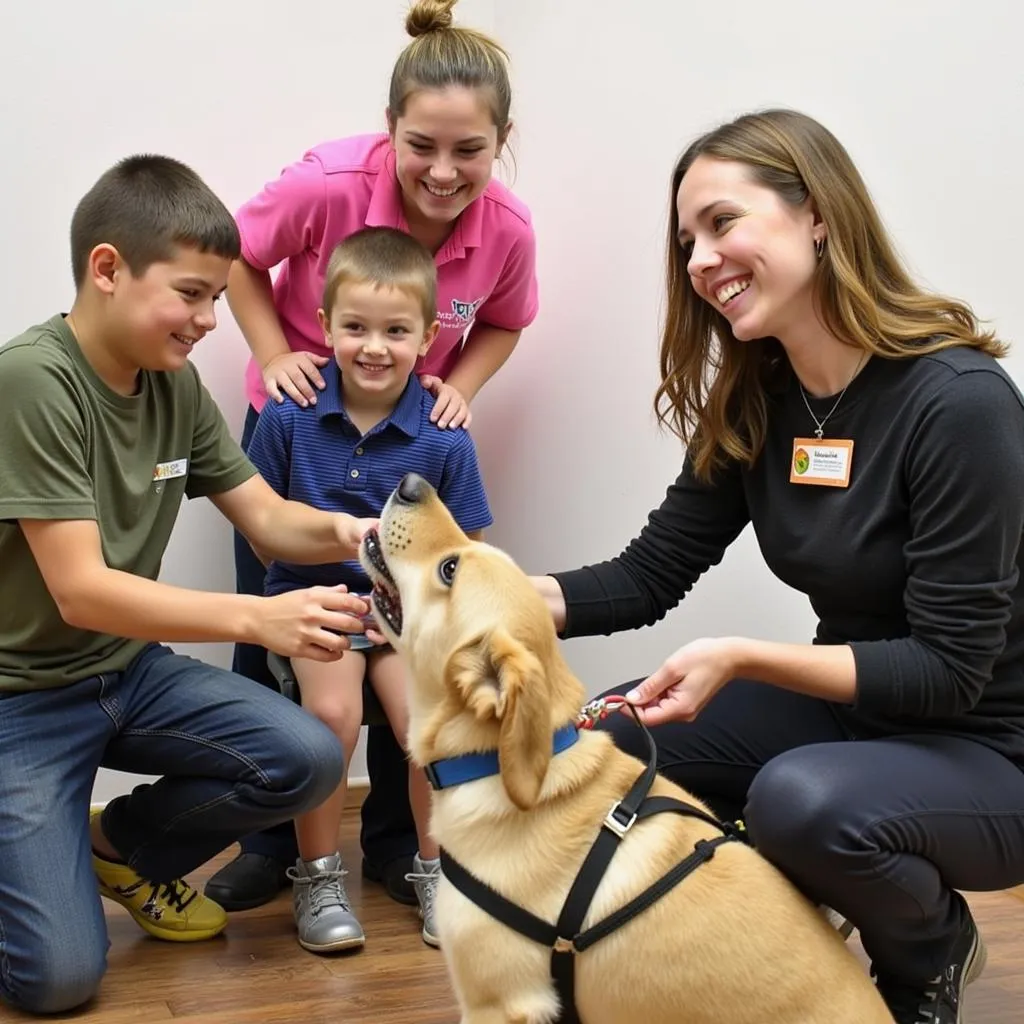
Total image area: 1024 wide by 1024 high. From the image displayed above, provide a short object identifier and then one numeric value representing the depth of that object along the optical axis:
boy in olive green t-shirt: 1.93
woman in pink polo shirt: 2.43
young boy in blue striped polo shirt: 2.33
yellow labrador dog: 1.49
